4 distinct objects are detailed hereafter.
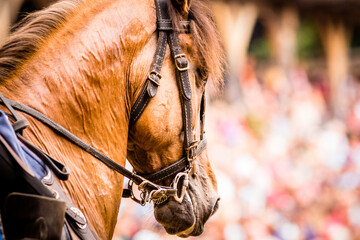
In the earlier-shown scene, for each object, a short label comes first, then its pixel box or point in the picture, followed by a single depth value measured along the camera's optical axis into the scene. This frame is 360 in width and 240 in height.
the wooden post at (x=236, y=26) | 19.22
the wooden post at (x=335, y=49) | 25.75
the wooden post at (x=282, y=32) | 21.98
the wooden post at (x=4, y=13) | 11.26
